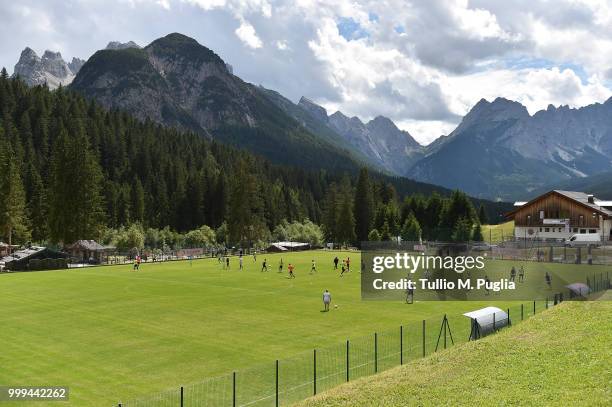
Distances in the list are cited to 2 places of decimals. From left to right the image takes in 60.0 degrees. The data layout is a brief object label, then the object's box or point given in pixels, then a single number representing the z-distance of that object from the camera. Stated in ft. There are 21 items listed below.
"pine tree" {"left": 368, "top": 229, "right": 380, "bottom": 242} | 404.01
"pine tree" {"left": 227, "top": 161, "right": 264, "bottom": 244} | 398.42
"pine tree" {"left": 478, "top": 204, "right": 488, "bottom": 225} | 571.03
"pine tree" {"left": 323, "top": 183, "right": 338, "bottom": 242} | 449.89
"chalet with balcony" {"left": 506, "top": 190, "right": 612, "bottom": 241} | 298.76
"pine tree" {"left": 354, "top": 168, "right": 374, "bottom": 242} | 456.04
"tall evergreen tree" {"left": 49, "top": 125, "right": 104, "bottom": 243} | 321.11
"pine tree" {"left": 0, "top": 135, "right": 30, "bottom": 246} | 301.22
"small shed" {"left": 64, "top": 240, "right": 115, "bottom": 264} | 275.59
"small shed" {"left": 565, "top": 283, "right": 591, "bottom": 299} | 118.32
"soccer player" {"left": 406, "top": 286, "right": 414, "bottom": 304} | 133.30
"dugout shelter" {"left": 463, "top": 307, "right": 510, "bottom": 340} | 84.64
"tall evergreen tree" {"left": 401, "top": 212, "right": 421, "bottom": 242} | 393.09
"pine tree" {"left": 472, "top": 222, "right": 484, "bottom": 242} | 341.21
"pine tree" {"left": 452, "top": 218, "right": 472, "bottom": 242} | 349.20
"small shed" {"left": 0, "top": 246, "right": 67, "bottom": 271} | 235.40
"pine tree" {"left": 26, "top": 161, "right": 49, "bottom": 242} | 377.71
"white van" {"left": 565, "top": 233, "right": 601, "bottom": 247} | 246.47
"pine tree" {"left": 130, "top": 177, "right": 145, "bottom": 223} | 472.03
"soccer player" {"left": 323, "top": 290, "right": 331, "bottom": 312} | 118.93
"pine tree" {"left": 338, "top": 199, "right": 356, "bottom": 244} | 433.89
